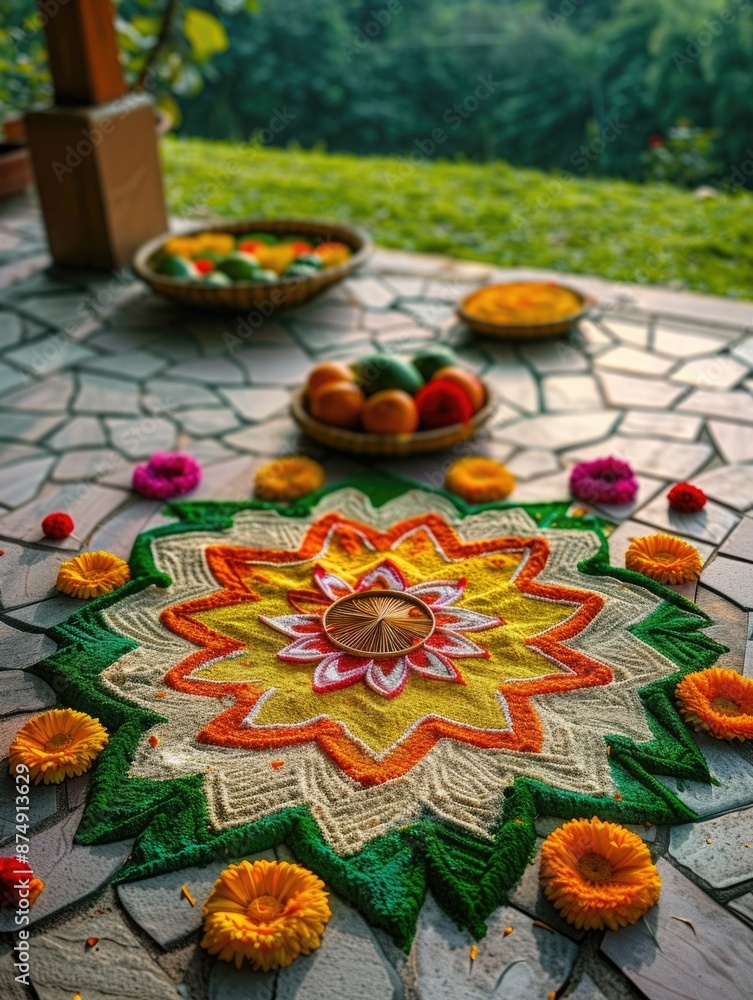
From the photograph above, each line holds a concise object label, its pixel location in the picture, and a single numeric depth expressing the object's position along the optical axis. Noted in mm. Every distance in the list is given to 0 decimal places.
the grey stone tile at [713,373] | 4168
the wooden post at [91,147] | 5016
